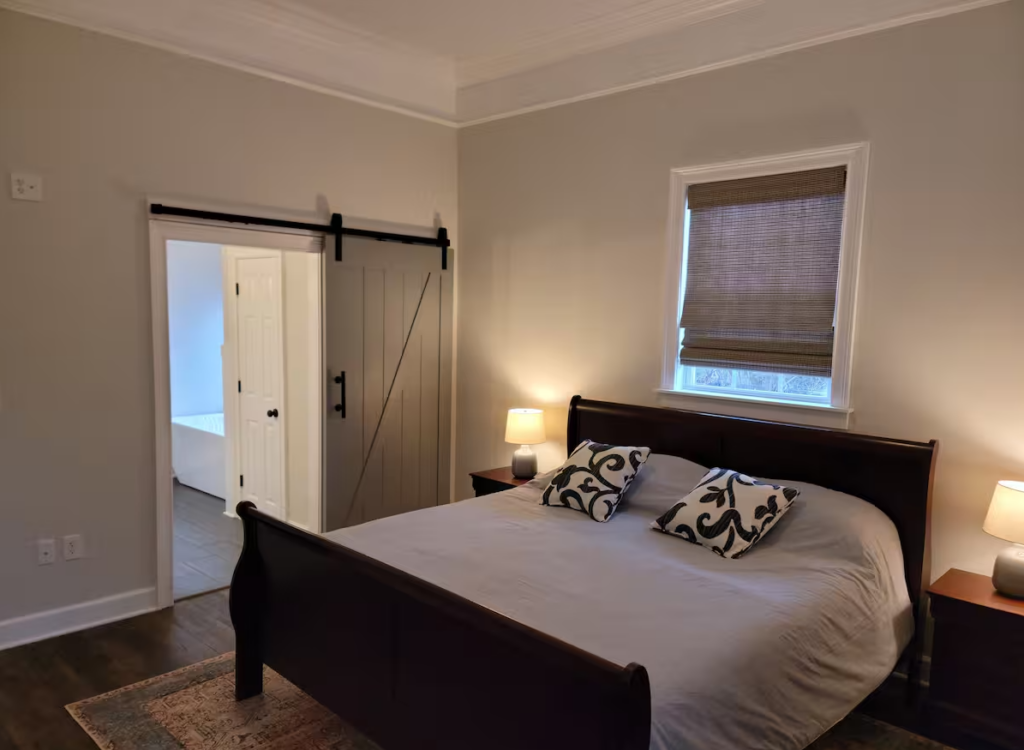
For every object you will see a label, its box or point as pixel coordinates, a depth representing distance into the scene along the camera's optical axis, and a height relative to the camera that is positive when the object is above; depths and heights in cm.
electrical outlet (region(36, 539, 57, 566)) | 326 -117
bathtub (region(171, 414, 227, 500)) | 567 -126
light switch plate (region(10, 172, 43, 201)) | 308 +47
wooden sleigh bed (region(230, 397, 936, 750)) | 165 -93
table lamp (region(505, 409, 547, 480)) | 417 -73
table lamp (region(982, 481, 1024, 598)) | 250 -73
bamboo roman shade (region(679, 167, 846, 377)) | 327 +21
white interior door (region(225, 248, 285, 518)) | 480 -53
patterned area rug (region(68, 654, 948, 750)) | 254 -156
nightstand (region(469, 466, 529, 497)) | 412 -101
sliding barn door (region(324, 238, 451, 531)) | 431 -49
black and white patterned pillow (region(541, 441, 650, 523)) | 325 -79
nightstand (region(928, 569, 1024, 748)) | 246 -121
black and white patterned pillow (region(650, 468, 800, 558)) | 281 -80
